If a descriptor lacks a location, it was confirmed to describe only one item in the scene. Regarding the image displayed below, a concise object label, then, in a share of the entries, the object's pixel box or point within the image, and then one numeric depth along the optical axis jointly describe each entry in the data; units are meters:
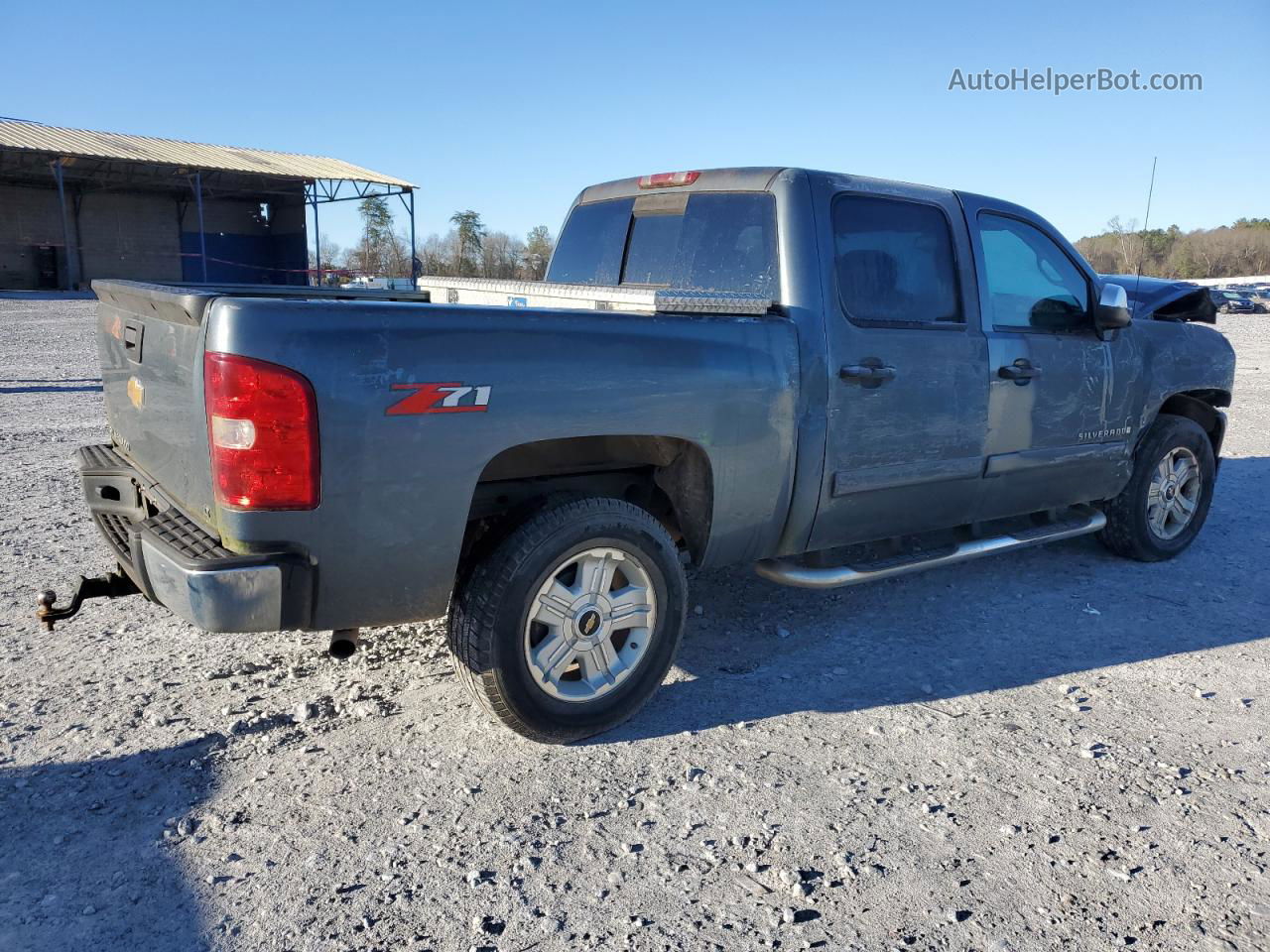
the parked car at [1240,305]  48.41
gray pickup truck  2.73
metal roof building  36.72
